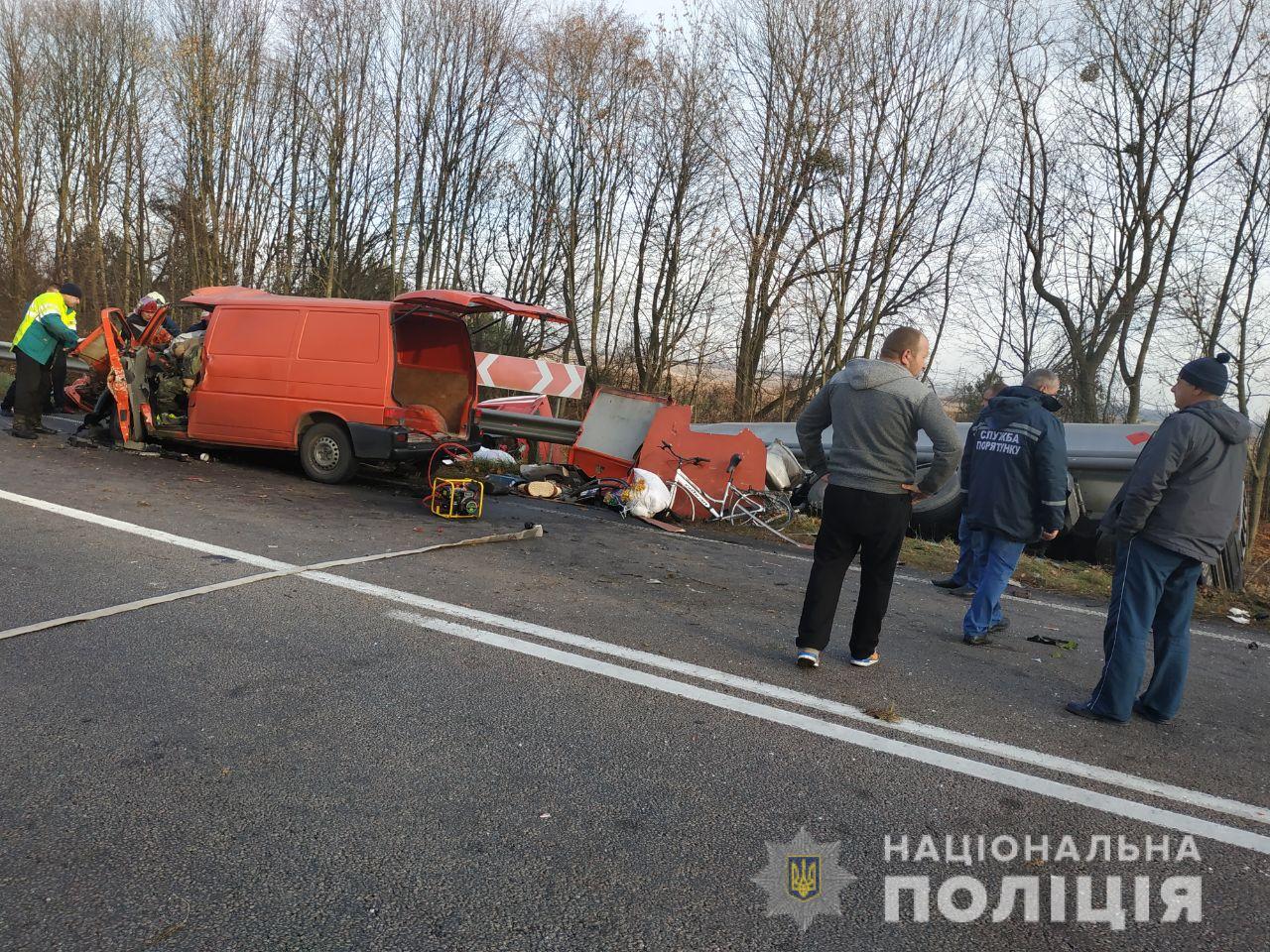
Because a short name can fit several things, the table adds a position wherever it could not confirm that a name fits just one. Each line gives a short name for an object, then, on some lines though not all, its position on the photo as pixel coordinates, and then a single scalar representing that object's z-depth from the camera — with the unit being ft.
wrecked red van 30.09
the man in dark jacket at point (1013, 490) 17.17
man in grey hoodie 14.15
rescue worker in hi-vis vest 32.68
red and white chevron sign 42.22
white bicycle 31.68
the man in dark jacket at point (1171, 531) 12.73
